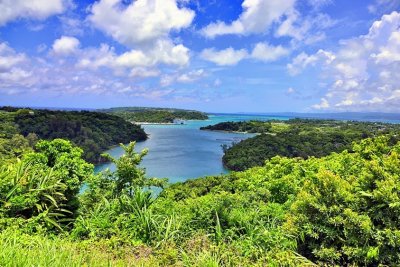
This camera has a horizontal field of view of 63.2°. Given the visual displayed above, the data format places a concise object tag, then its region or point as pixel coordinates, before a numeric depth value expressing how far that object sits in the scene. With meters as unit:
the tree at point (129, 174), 6.77
